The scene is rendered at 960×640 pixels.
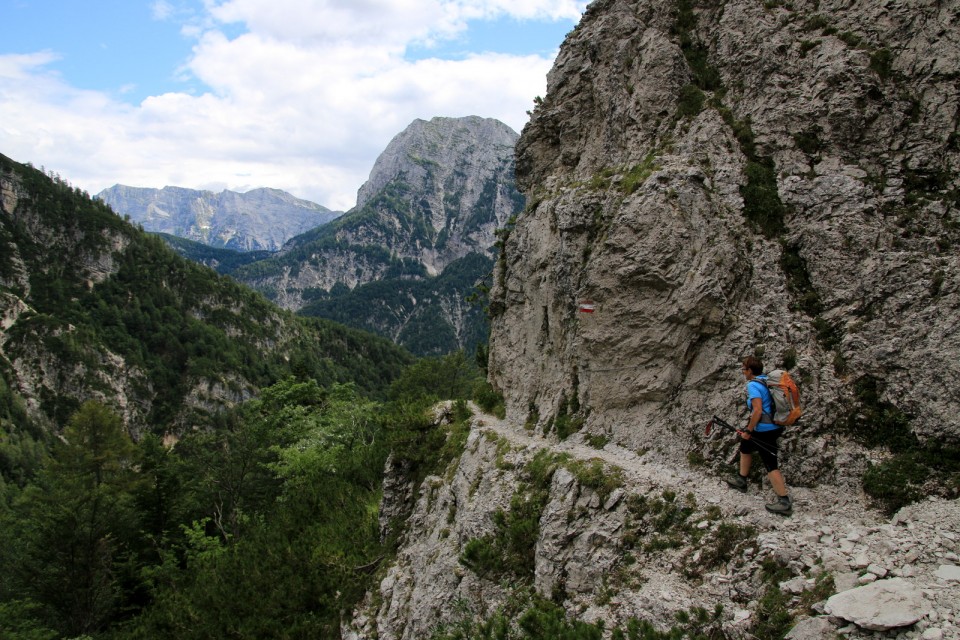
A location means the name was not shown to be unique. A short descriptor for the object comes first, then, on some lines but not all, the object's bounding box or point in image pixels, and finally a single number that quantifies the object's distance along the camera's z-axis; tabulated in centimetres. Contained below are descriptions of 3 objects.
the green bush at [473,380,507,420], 2162
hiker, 896
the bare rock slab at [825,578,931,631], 596
